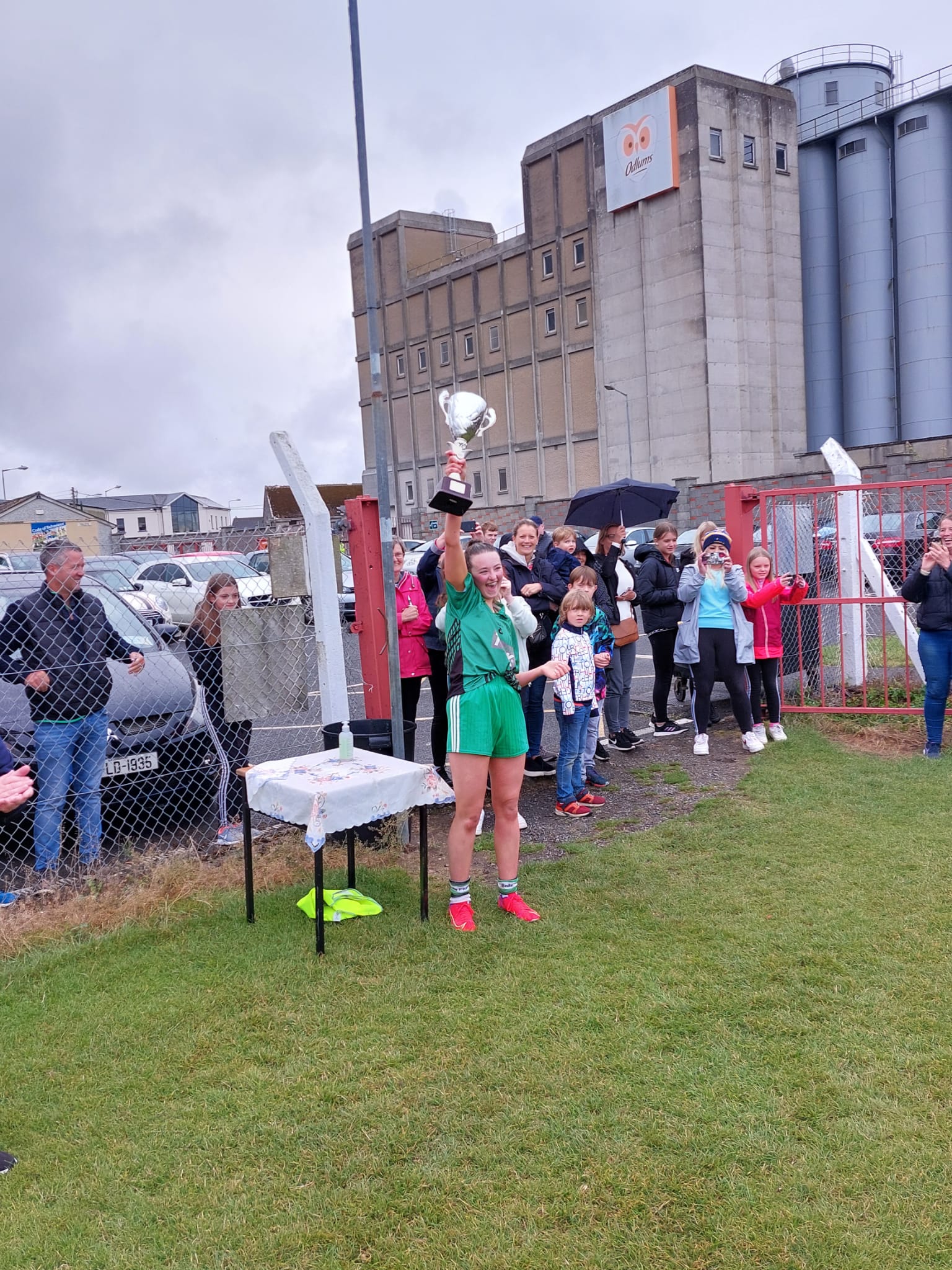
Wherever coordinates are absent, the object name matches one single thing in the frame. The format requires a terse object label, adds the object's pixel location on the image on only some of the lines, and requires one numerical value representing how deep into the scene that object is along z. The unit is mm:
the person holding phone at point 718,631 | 8461
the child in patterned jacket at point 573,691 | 6848
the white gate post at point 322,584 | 6430
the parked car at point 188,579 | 18406
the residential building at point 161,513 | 95938
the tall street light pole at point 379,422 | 5652
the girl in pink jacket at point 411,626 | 7238
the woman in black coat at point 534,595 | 7449
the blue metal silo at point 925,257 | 40656
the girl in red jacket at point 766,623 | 8742
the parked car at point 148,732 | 6164
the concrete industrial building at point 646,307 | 42188
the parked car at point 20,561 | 18047
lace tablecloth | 4617
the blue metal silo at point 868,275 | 42688
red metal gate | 9578
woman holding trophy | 4887
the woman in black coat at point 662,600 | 9195
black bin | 6469
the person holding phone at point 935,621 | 7816
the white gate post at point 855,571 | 9750
